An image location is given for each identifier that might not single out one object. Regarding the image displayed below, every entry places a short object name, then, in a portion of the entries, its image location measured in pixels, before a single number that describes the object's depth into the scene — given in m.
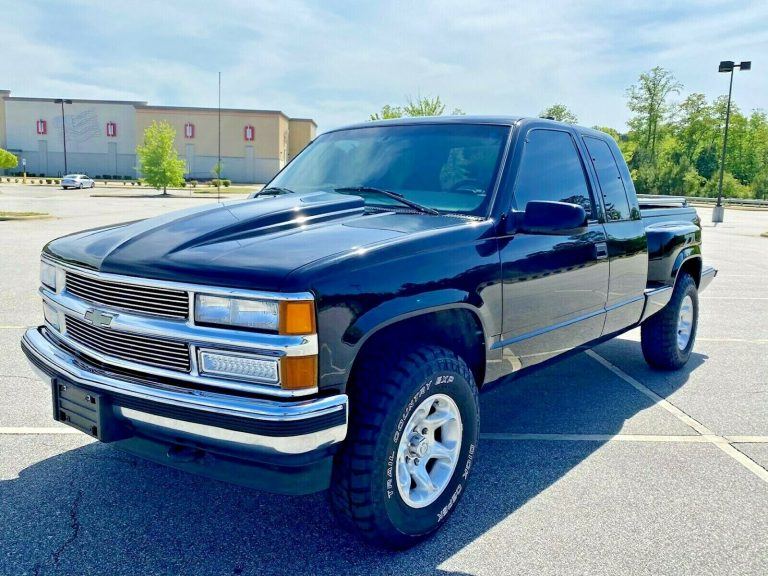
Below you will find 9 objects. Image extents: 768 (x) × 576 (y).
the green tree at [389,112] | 35.62
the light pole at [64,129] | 74.69
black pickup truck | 2.39
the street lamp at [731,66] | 28.72
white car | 54.53
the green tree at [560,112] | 69.94
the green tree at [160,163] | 52.25
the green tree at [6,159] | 52.56
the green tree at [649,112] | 63.53
